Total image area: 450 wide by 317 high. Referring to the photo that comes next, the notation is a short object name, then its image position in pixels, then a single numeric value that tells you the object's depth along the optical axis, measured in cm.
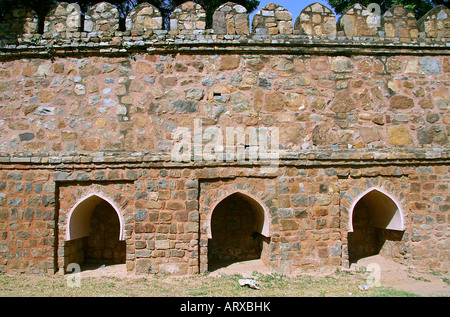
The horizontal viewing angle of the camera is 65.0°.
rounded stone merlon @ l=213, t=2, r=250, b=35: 625
